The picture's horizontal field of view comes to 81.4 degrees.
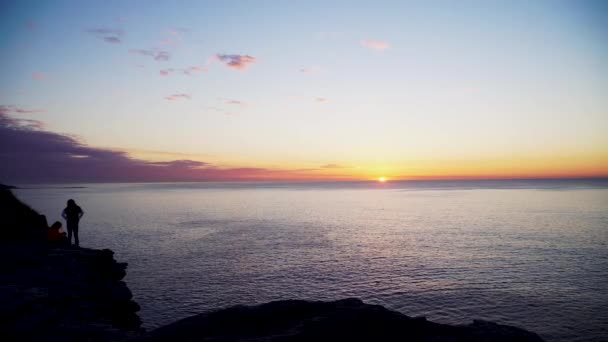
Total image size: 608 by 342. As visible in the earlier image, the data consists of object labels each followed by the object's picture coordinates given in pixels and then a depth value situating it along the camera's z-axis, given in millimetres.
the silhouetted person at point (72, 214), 31609
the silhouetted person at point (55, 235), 32250
